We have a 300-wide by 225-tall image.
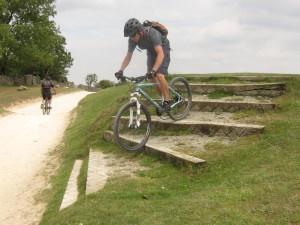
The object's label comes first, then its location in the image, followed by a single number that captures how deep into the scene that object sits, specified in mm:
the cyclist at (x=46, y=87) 24166
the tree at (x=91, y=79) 90319
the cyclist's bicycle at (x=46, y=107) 23906
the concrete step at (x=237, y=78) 12185
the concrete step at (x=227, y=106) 10109
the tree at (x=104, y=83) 69719
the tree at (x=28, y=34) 48125
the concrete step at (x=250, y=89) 11418
